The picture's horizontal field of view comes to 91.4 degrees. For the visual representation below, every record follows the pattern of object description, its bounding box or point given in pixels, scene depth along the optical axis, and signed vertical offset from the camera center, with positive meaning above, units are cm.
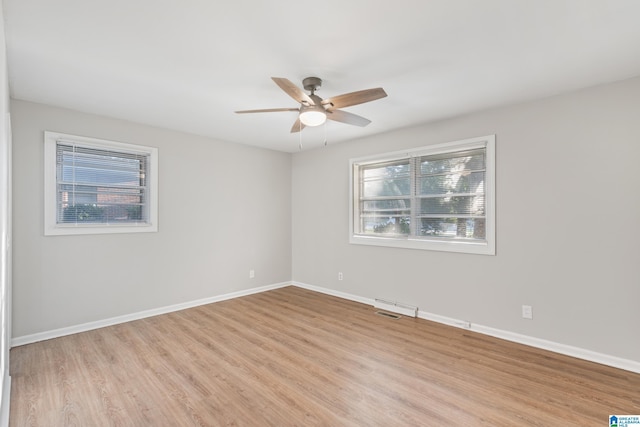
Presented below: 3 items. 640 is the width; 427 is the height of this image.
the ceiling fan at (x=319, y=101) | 238 +92
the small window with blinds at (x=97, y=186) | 343 +31
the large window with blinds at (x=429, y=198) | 362 +20
